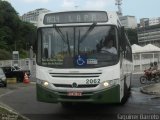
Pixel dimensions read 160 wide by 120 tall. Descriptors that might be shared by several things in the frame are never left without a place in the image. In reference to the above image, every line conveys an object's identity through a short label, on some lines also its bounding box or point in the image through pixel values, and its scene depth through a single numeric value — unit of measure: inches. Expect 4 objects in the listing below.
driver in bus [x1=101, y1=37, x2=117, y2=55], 266.9
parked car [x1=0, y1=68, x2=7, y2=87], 645.6
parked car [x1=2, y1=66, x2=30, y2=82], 852.7
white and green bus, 261.6
